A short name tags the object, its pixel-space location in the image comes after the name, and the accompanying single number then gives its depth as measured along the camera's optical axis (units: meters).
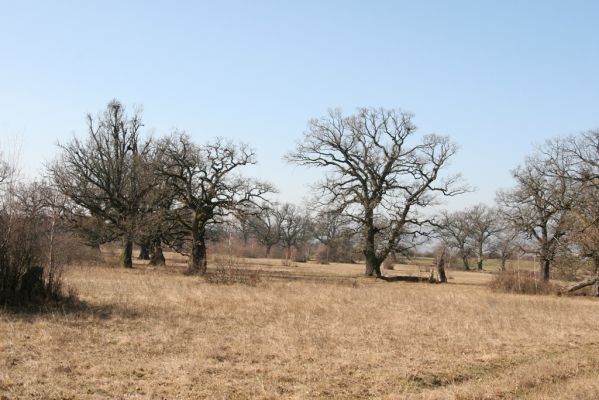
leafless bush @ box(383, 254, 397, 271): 51.16
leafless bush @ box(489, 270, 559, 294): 28.36
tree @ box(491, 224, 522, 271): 38.47
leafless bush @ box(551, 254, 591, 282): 30.66
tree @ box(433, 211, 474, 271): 75.95
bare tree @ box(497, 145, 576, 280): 34.38
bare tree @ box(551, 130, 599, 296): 29.11
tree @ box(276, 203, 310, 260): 98.78
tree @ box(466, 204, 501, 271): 81.44
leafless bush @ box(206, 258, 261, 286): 24.89
